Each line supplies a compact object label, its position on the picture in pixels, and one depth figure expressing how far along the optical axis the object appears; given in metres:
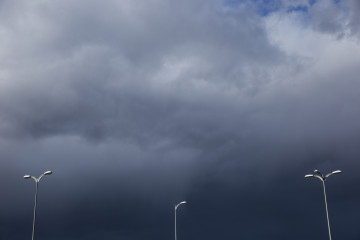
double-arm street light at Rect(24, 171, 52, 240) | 46.78
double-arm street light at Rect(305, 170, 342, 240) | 44.03
